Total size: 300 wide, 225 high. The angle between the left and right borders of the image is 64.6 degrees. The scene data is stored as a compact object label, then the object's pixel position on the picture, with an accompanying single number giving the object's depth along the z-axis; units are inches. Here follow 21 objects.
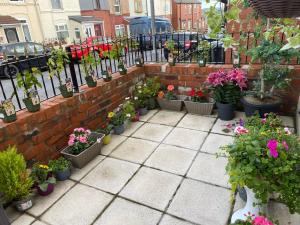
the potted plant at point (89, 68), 129.7
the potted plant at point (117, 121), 134.8
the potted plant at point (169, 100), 158.6
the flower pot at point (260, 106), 124.4
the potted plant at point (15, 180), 81.6
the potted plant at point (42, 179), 91.4
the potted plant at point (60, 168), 100.0
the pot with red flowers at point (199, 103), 148.2
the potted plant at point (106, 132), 126.5
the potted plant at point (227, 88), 133.0
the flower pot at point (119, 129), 135.0
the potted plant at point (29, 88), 101.0
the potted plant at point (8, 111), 92.2
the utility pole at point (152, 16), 225.0
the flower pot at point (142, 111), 156.7
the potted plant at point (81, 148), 107.5
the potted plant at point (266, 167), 59.4
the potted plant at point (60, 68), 115.9
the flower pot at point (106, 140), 126.1
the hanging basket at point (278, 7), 28.7
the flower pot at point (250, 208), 67.8
